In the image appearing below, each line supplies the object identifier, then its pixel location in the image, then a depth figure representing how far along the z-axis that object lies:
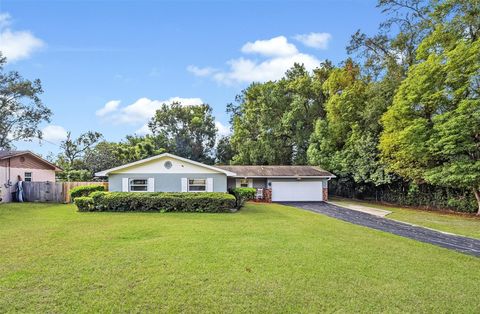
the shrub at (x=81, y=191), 17.58
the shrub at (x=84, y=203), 15.02
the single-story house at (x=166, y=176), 19.00
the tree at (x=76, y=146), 40.12
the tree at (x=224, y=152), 43.06
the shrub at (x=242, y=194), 17.77
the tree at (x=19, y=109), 28.91
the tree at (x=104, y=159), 32.66
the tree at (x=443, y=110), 15.93
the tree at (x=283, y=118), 31.95
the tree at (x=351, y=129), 23.61
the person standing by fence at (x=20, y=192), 19.14
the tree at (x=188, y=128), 43.31
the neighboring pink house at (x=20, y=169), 18.28
